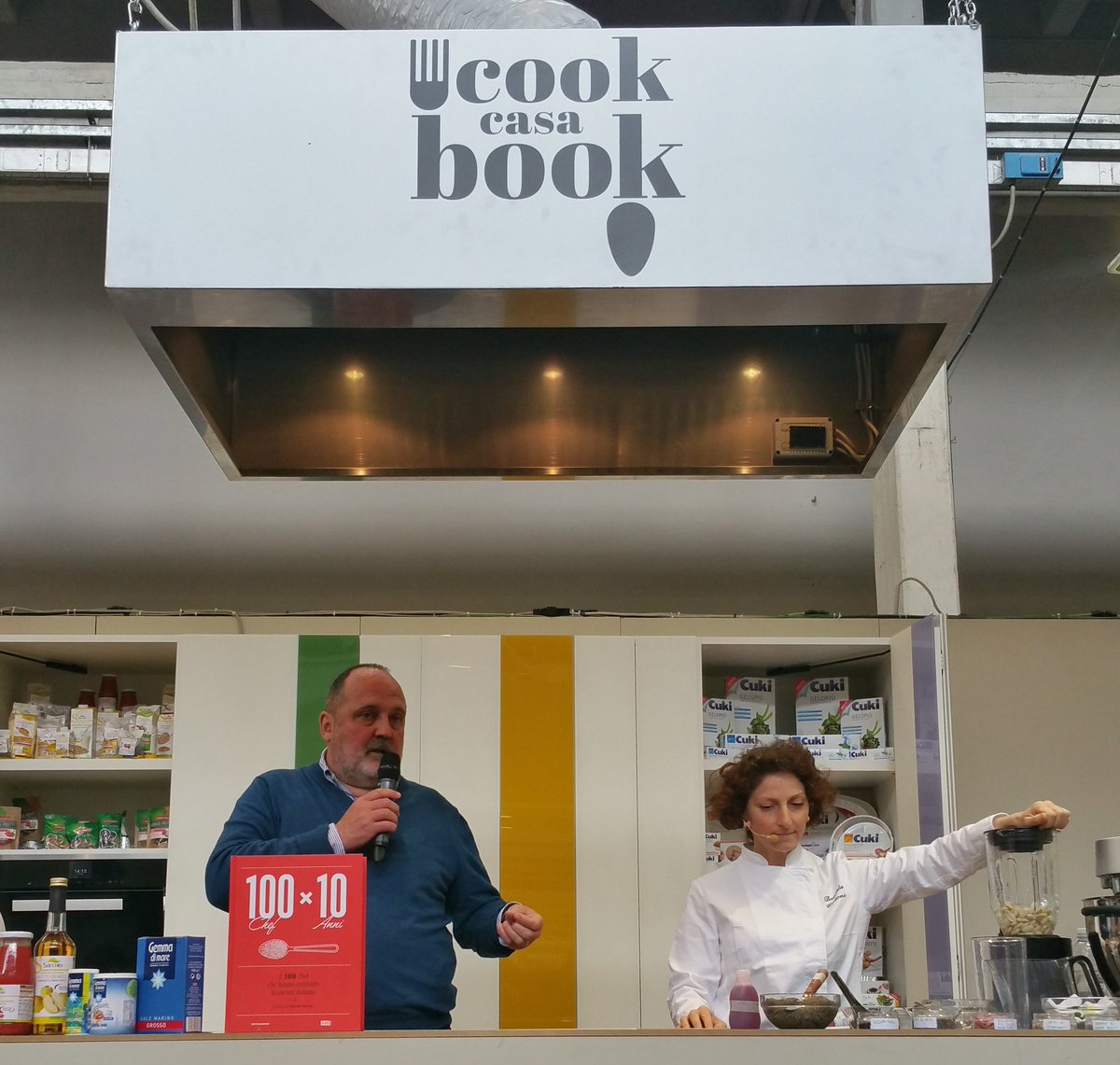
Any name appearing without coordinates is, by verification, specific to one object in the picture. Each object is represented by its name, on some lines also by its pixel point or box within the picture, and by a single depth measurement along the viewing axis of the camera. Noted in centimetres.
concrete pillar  468
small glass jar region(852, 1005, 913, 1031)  181
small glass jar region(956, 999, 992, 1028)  190
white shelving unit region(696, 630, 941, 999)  386
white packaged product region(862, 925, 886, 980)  395
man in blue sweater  251
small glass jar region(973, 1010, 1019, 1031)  182
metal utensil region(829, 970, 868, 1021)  194
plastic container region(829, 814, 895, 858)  395
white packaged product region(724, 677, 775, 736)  414
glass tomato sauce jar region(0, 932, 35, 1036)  192
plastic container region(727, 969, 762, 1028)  203
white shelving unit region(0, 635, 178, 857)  399
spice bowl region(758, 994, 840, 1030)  192
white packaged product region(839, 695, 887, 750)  404
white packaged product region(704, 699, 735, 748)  406
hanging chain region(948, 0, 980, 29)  197
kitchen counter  169
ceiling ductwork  240
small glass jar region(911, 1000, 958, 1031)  188
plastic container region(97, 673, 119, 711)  417
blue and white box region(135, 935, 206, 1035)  200
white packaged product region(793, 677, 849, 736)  411
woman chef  291
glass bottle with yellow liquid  195
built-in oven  385
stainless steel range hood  188
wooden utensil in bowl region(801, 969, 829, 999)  200
